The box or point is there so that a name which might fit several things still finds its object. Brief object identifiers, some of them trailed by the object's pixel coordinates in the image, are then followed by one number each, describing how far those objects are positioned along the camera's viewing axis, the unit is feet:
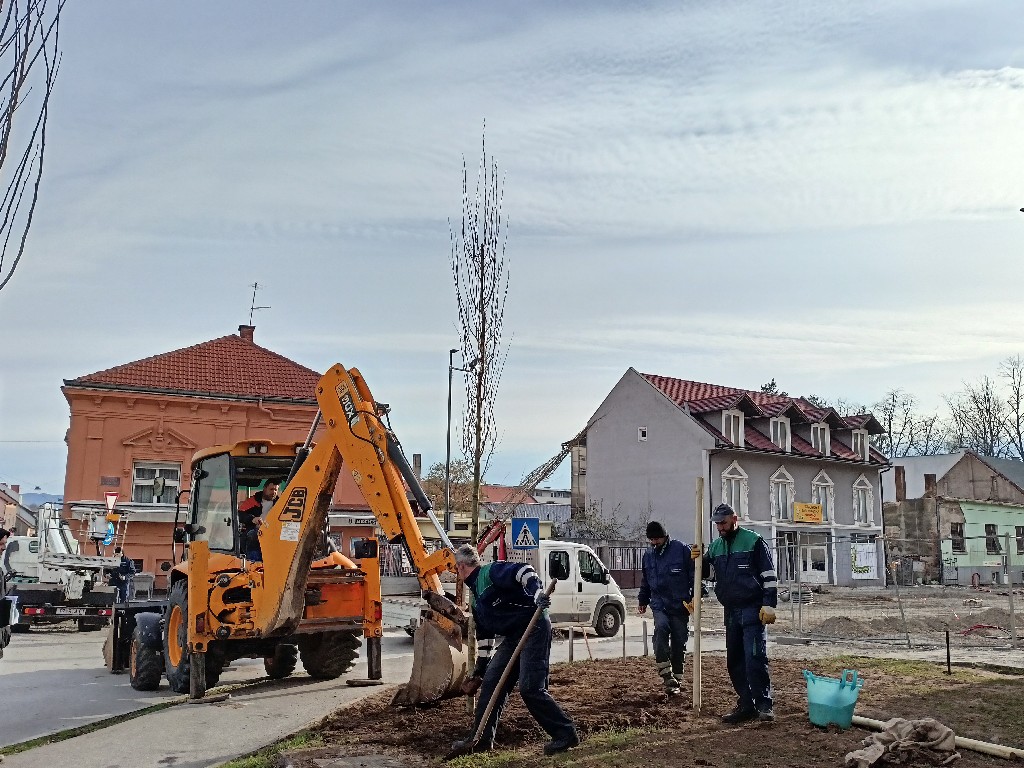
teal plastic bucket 26.53
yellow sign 145.79
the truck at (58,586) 67.31
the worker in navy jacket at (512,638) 24.93
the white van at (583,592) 63.93
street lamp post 100.76
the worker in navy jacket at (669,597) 33.73
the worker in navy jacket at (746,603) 28.27
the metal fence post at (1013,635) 52.39
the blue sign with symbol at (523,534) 46.03
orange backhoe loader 31.65
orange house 92.89
